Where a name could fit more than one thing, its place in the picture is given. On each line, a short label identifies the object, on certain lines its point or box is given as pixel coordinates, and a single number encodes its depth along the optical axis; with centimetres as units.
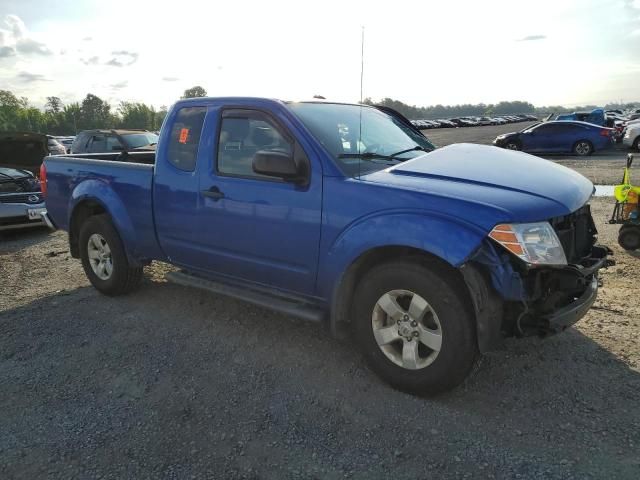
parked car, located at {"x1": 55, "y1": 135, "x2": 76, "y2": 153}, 2831
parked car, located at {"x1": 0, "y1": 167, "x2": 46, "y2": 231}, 790
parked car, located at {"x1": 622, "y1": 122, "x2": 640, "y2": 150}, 1906
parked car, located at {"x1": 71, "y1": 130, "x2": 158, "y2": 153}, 1261
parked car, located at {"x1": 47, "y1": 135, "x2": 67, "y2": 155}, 1546
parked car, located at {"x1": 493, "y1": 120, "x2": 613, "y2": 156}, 1892
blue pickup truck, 282
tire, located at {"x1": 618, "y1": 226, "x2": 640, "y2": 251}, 588
